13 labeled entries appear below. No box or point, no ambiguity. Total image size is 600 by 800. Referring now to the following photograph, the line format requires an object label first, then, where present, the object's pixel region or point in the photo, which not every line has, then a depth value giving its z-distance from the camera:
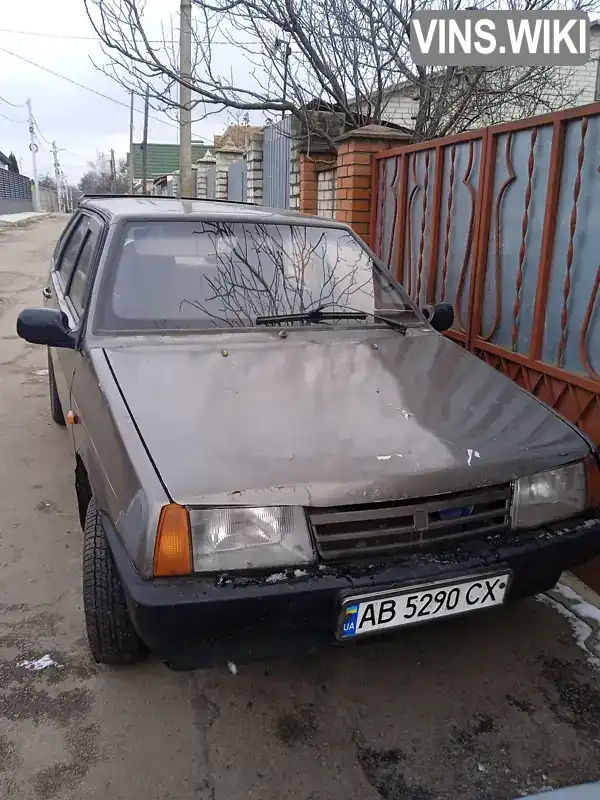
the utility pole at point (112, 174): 58.59
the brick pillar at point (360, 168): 5.34
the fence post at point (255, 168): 9.42
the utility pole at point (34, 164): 49.97
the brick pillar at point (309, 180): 6.82
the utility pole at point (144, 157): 29.56
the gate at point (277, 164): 7.61
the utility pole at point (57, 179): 69.46
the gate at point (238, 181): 10.73
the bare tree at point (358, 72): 6.08
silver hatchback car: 1.79
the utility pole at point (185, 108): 9.63
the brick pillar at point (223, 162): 13.08
